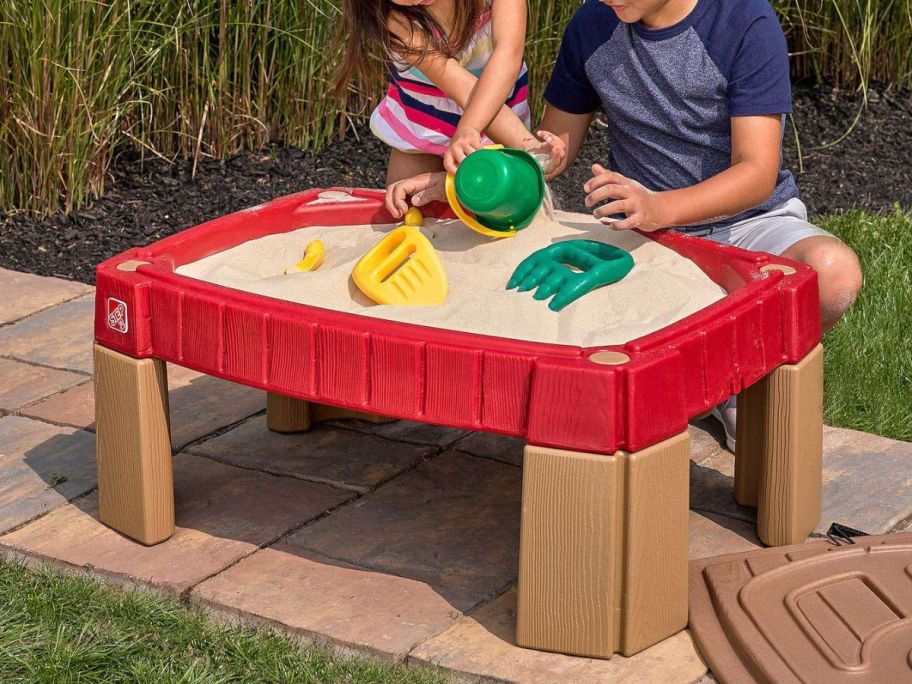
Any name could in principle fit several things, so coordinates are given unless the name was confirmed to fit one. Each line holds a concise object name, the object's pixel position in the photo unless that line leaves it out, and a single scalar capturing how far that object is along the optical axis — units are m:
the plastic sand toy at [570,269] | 3.56
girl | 4.32
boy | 3.94
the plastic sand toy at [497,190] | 3.78
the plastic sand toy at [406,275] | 3.68
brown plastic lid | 3.01
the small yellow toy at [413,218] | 4.23
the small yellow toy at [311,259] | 4.01
